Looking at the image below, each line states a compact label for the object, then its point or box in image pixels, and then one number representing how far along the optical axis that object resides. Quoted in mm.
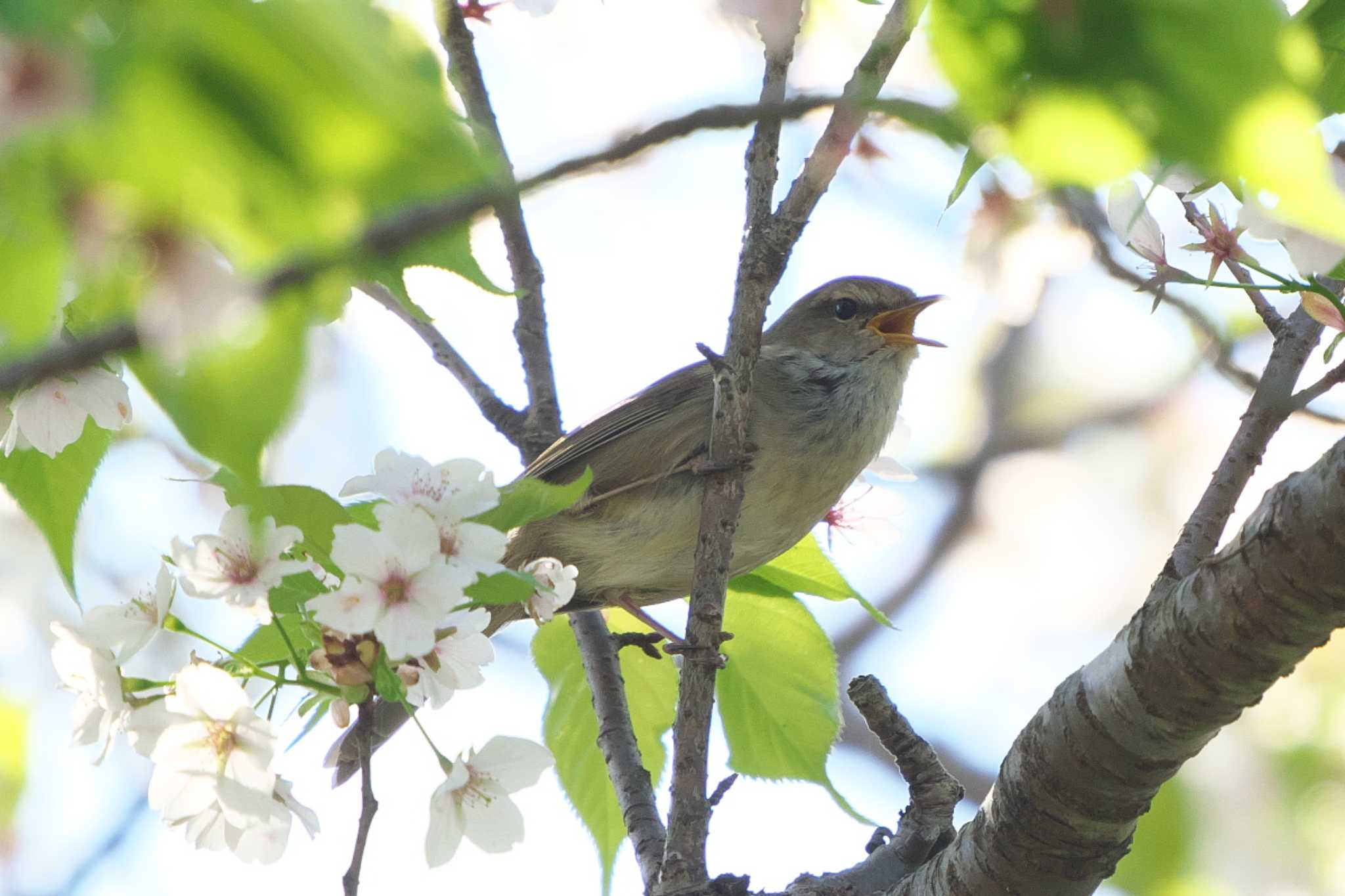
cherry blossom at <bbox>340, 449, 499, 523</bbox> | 5117
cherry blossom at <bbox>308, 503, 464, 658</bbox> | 4746
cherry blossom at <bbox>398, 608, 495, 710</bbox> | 5164
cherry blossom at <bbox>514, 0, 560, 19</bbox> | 6871
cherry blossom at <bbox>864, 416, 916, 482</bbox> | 9211
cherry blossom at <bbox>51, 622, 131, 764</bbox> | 5316
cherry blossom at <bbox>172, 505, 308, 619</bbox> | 4896
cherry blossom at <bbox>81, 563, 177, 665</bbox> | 5363
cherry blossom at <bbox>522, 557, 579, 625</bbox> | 6172
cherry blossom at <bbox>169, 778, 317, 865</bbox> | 5195
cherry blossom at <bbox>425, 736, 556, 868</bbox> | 5445
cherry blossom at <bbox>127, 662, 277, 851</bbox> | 4984
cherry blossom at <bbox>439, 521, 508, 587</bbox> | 4988
